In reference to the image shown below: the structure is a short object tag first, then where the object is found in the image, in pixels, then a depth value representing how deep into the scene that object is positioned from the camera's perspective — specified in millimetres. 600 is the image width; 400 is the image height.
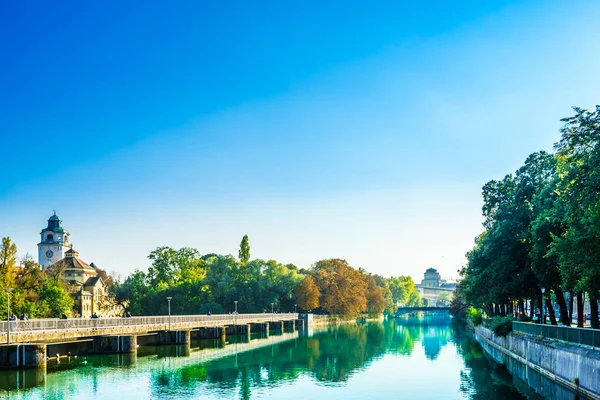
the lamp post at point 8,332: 44428
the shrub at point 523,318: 62462
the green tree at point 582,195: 26453
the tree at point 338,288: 126625
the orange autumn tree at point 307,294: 120875
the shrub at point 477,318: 88106
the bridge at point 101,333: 43406
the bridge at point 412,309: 183375
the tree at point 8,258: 77681
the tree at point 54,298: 90875
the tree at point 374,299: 153125
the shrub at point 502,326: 56125
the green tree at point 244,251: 142375
